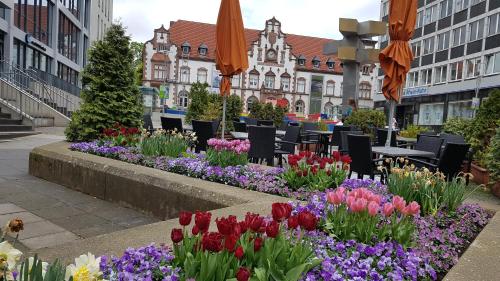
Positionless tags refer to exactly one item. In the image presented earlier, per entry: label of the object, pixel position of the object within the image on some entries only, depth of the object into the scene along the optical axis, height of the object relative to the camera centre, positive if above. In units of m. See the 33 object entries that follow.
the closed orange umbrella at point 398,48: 6.55 +1.07
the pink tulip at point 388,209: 2.64 -0.54
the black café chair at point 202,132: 8.34 -0.46
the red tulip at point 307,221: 2.04 -0.50
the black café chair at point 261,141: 7.46 -0.52
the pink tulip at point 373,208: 2.60 -0.53
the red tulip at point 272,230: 1.91 -0.51
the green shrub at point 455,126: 13.07 -0.11
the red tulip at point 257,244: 1.92 -0.58
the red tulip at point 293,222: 2.07 -0.51
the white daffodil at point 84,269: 1.42 -0.55
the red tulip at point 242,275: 1.52 -0.57
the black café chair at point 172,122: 9.99 -0.37
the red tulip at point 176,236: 1.94 -0.57
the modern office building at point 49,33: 23.27 +4.39
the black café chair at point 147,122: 11.20 -0.45
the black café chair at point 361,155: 5.78 -0.51
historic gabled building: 69.19 +6.91
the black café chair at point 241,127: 12.04 -0.47
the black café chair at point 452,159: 5.66 -0.48
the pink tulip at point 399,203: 2.74 -0.52
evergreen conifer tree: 8.62 +0.21
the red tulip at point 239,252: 1.78 -0.57
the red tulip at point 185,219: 2.05 -0.52
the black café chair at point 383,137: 9.80 -0.42
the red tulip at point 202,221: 1.95 -0.50
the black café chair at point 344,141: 8.17 -0.47
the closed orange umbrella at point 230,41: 7.95 +1.26
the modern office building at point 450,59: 34.69 +5.65
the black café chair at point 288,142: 8.52 -0.57
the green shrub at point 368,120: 15.51 -0.09
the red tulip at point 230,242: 1.77 -0.53
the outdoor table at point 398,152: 6.09 -0.47
